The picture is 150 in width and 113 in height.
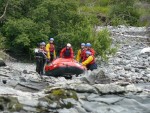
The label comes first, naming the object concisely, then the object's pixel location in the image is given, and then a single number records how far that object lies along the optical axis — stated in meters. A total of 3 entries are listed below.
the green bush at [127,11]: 51.28
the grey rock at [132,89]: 15.87
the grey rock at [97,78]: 17.48
